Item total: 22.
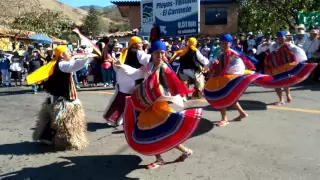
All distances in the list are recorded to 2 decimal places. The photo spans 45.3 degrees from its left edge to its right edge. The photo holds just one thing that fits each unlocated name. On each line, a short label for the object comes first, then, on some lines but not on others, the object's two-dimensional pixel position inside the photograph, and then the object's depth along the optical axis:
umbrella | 21.81
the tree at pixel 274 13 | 22.20
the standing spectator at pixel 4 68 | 15.55
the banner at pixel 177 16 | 15.92
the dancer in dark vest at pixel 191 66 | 9.83
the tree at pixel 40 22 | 32.72
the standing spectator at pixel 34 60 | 13.34
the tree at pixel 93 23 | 55.03
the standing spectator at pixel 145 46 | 10.13
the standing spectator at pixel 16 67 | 15.51
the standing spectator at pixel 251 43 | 15.36
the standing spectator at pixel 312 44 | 11.92
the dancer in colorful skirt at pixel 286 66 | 8.66
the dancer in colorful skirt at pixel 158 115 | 4.65
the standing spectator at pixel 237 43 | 14.42
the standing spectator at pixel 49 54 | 12.12
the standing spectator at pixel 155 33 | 12.76
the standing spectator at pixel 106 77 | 14.26
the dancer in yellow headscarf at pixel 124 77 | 5.69
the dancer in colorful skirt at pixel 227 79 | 7.12
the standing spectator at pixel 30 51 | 13.74
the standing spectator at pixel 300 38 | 12.04
